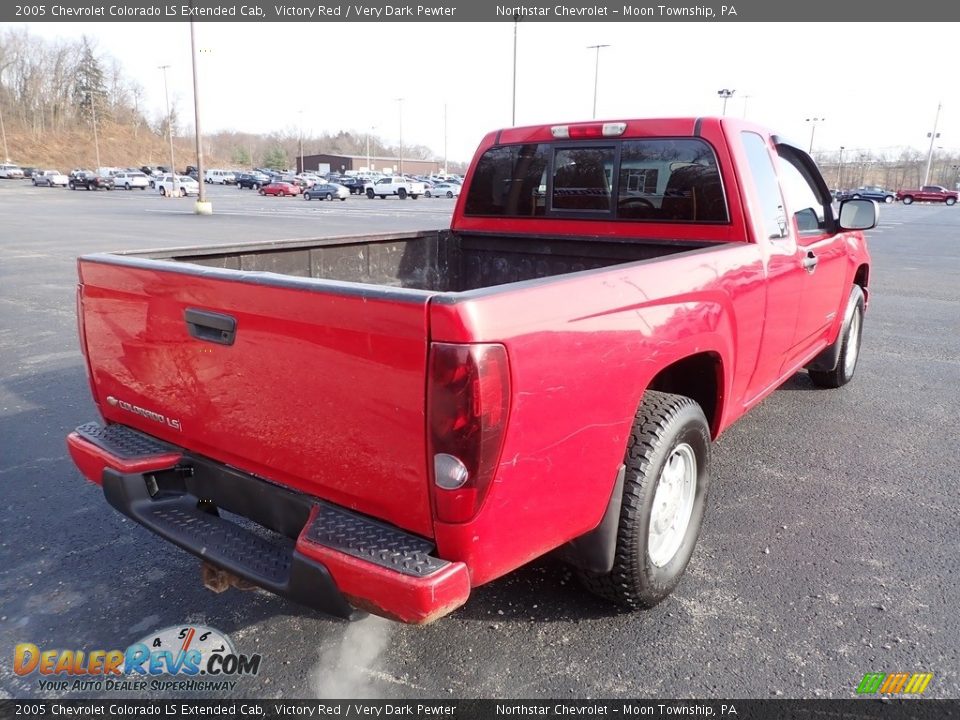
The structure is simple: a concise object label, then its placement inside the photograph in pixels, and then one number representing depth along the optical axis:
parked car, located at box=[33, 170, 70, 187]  68.50
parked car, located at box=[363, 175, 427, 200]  59.25
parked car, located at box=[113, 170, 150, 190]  66.94
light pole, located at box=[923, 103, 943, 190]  83.24
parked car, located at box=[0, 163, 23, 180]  84.00
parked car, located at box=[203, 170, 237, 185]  86.24
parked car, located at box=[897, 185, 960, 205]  66.62
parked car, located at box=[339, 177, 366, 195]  66.94
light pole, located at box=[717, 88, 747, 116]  62.34
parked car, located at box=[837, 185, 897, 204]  66.56
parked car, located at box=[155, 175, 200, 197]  53.36
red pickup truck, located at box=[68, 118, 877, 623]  1.98
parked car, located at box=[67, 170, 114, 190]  65.46
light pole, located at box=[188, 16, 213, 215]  29.39
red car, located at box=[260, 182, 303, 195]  60.69
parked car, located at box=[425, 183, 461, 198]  64.50
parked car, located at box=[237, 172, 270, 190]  74.12
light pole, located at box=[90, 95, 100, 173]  100.88
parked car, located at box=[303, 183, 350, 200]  53.59
